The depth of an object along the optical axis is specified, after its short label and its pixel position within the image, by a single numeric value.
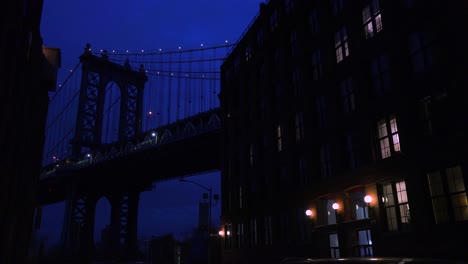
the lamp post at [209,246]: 46.93
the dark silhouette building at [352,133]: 20.72
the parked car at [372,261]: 6.24
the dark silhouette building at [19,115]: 17.50
